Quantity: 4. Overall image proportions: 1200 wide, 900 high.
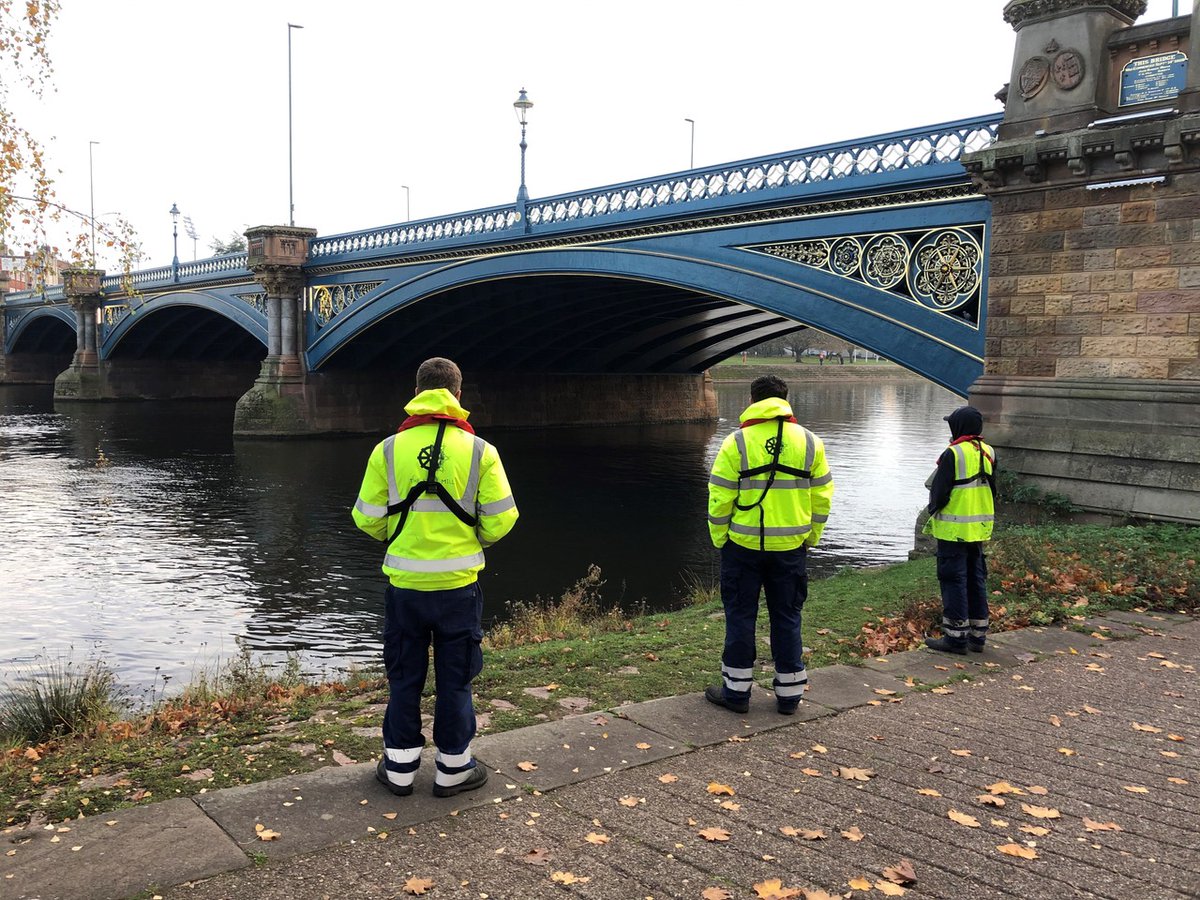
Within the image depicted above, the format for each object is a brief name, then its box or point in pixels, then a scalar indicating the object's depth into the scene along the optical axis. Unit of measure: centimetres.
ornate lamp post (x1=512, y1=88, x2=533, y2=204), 2331
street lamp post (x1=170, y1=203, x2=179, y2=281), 4616
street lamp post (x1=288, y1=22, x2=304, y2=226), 3375
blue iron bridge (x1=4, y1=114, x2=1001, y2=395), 1325
